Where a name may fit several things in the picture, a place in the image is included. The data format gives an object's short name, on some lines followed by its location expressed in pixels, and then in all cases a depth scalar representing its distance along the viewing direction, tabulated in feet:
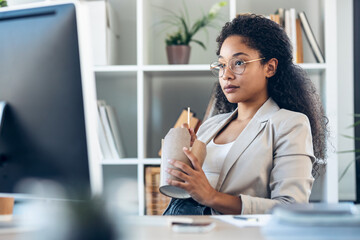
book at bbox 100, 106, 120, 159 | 7.99
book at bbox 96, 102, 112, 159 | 7.95
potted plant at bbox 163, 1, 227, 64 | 8.06
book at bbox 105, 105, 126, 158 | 8.05
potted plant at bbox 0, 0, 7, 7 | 7.24
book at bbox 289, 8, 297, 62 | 7.75
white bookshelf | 8.27
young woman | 4.29
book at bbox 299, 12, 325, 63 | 7.80
